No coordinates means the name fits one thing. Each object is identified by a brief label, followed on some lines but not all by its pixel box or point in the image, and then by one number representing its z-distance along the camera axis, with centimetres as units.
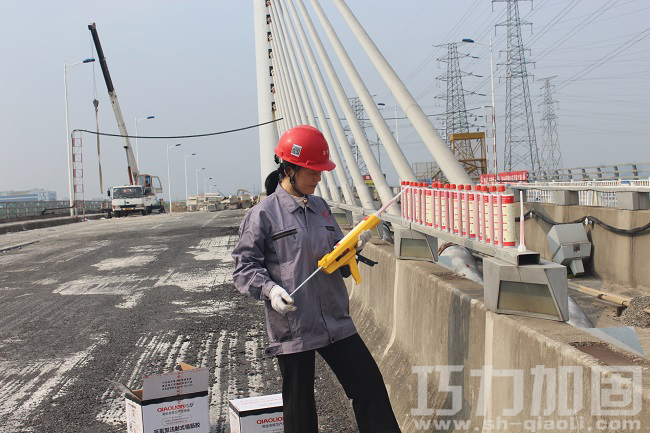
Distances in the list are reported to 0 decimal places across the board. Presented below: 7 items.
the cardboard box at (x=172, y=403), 434
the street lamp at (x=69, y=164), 5028
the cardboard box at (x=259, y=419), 438
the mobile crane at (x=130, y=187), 5403
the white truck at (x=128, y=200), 5369
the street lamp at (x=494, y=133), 4975
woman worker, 369
